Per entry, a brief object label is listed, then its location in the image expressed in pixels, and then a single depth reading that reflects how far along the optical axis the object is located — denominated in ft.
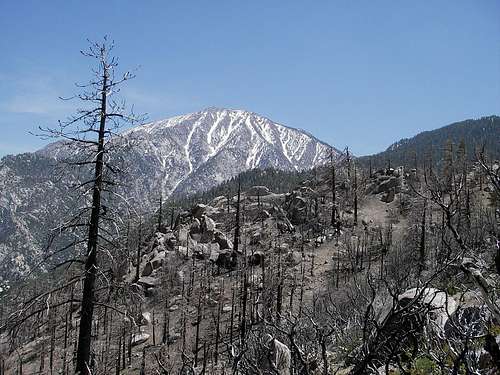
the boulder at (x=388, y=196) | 269.64
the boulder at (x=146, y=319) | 184.03
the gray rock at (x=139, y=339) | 174.91
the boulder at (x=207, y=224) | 259.80
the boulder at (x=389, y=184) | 277.85
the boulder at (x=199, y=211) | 303.07
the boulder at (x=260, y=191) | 385.91
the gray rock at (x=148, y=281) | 209.26
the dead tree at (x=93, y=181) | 34.32
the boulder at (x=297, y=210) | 256.32
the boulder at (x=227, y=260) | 217.77
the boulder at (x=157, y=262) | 227.10
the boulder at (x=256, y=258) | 209.84
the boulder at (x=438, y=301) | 45.78
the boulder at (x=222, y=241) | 233.53
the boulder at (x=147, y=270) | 221.25
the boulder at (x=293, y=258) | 207.00
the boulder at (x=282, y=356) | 45.92
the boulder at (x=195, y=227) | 263.62
